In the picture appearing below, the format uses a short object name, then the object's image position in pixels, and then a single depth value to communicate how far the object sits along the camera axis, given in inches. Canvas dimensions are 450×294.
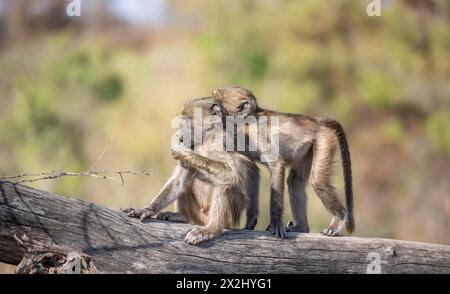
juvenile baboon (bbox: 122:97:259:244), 510.0
